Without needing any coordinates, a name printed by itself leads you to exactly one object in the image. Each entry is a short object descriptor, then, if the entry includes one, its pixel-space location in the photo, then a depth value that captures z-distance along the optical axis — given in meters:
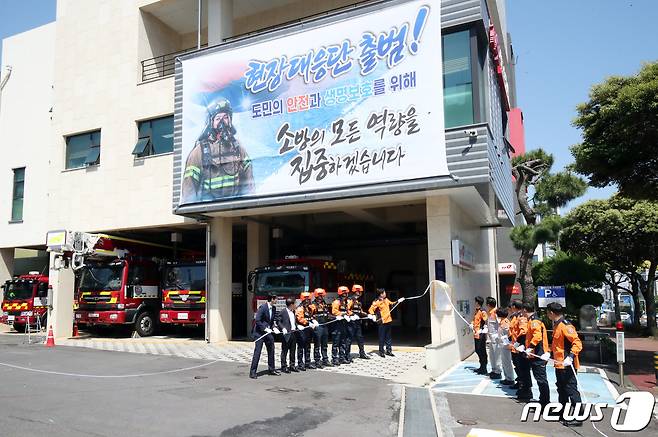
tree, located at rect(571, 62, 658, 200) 12.38
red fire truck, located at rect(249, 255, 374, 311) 17.84
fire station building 14.70
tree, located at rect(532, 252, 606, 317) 27.05
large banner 14.68
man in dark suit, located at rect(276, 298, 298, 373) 12.20
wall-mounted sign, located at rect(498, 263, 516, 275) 34.38
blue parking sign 18.19
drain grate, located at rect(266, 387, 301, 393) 10.14
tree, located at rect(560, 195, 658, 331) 25.94
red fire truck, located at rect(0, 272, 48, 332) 24.09
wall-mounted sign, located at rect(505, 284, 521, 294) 34.88
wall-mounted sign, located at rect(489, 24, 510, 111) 16.56
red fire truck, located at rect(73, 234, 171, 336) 19.62
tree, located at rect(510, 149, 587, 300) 24.14
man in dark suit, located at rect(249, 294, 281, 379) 11.65
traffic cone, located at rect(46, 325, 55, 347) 18.03
